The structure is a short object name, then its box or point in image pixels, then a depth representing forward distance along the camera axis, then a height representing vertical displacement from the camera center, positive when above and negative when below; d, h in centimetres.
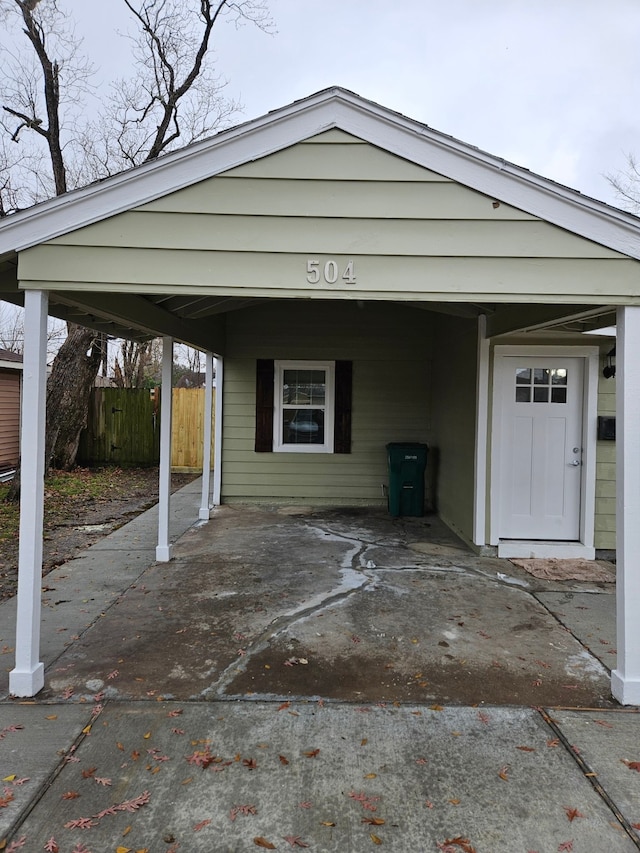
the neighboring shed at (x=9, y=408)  1161 +30
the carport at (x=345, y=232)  295 +106
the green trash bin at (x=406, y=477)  751 -66
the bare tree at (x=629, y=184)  1478 +676
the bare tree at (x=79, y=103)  1102 +747
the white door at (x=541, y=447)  566 -16
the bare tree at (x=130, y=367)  2001 +214
